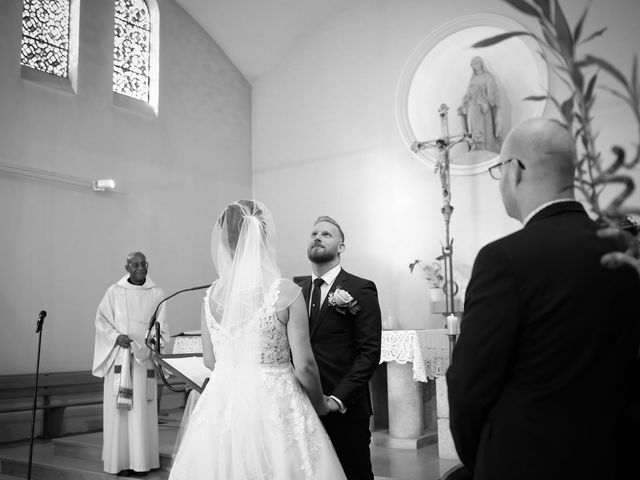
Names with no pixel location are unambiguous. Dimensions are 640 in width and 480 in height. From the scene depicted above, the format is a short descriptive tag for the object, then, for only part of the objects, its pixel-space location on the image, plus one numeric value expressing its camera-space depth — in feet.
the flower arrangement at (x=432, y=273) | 28.81
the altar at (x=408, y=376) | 20.22
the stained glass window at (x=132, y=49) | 31.81
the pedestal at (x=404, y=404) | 20.53
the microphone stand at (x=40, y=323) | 16.20
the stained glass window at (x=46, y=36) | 28.27
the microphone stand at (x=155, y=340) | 16.70
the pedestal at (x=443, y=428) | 17.76
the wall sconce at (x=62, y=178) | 25.96
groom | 9.84
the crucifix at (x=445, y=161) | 25.88
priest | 18.20
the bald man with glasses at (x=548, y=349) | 4.69
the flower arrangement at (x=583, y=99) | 2.87
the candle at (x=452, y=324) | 18.55
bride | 8.23
